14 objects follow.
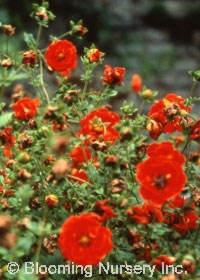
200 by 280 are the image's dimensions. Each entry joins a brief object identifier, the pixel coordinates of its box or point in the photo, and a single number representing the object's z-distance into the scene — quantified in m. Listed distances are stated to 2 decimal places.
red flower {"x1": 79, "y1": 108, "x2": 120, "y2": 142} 0.57
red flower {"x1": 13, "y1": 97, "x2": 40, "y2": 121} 0.60
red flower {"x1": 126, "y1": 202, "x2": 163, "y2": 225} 0.52
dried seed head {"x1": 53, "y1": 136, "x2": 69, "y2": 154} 0.47
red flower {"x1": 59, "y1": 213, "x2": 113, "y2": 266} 0.48
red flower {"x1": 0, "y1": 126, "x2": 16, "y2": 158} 0.63
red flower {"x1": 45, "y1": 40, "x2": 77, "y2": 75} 0.64
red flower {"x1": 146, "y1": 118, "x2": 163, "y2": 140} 0.59
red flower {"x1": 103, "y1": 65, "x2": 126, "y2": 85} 0.62
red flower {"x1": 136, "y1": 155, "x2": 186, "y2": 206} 0.50
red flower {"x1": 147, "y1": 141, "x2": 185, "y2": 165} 0.53
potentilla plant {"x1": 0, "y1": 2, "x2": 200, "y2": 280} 0.50
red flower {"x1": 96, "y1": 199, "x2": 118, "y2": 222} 0.51
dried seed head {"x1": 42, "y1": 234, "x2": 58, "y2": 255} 0.54
